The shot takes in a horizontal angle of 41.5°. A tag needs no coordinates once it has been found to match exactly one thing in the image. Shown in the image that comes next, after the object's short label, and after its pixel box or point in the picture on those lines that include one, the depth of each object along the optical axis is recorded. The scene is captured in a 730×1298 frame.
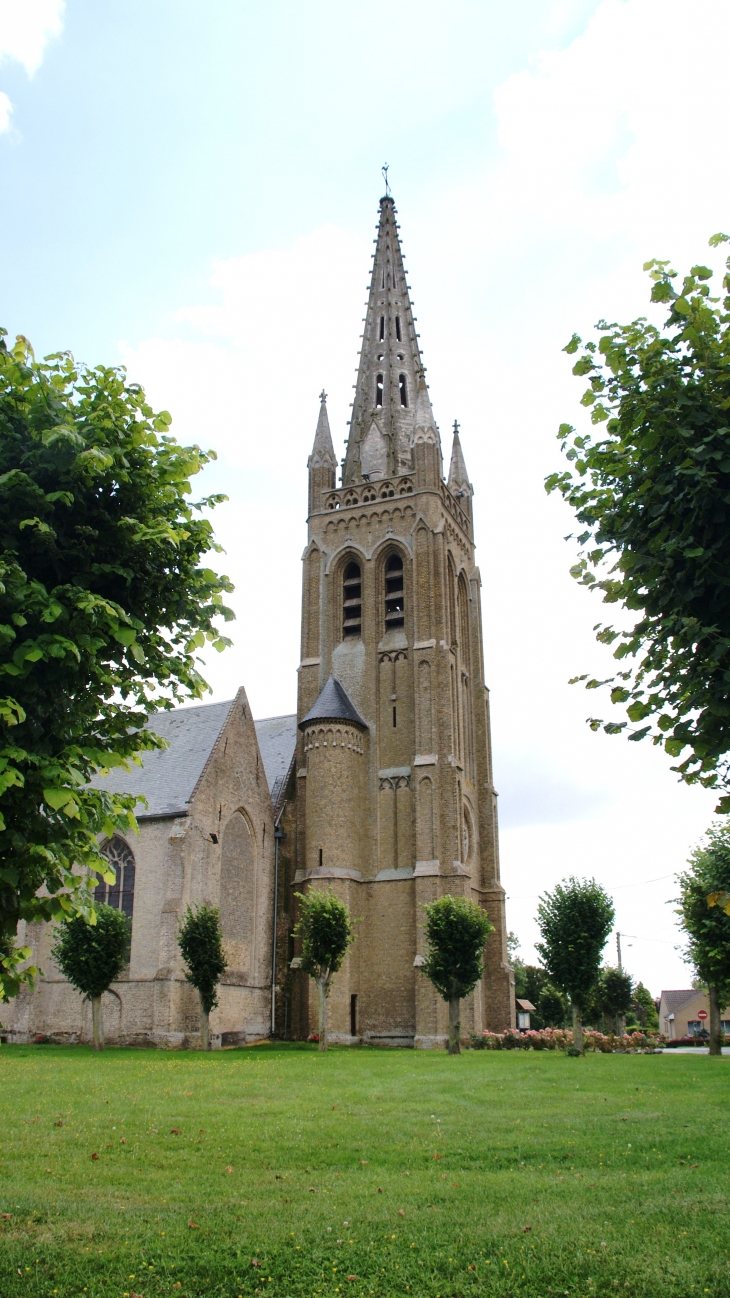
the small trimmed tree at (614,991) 54.25
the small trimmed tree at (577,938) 29.98
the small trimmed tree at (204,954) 30.73
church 34.47
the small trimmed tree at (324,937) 31.28
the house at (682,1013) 86.62
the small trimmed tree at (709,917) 27.59
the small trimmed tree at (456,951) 30.72
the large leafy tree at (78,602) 7.46
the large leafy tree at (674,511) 7.25
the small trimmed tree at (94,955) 29.72
